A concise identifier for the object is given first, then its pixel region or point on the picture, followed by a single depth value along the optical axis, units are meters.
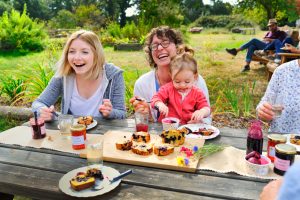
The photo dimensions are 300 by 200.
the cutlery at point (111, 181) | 1.43
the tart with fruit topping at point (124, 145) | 1.80
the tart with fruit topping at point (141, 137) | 1.91
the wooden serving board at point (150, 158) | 1.59
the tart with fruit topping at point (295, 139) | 1.83
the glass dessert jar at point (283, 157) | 1.44
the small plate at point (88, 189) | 1.38
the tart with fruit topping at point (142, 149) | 1.73
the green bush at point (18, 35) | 12.24
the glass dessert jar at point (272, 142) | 1.58
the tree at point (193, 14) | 31.73
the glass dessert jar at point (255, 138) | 1.64
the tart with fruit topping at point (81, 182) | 1.40
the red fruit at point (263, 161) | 1.55
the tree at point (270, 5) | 6.91
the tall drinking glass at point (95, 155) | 1.60
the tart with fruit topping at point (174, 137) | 1.83
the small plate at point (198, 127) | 1.99
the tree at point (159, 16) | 13.36
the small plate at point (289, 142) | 1.76
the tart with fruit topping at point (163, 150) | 1.71
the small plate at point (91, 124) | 2.23
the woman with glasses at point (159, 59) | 2.77
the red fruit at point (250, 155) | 1.59
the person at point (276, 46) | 7.98
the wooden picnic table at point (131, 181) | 1.38
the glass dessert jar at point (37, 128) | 2.03
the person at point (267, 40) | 8.76
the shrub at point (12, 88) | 5.15
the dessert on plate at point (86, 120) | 2.28
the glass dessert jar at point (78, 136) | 1.85
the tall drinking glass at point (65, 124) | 2.08
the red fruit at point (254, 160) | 1.55
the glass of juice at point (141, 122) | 2.11
